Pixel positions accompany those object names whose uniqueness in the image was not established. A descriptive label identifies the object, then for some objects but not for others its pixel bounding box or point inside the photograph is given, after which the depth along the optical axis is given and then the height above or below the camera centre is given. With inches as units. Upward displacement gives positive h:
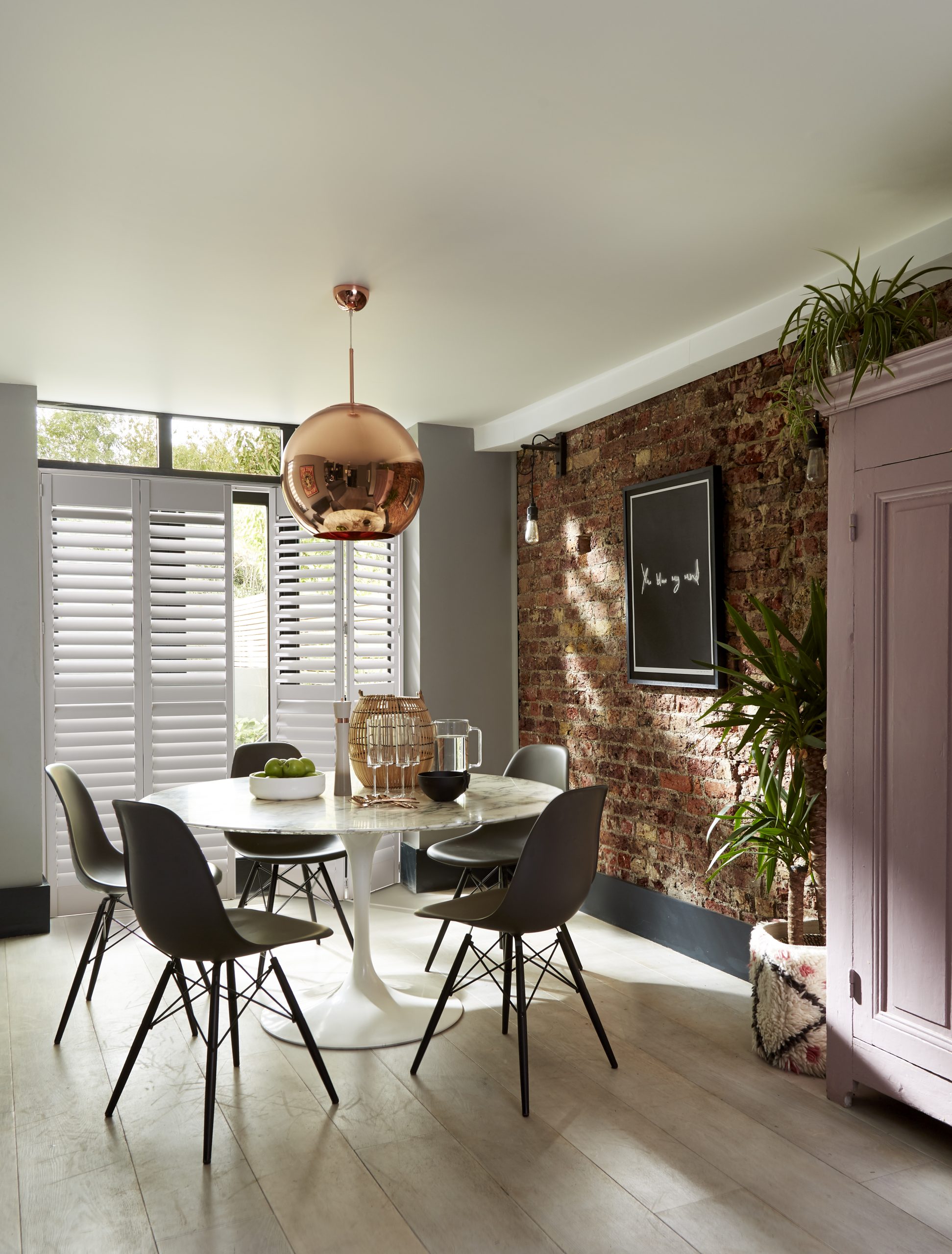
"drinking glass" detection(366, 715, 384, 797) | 124.4 -14.0
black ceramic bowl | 117.1 -18.4
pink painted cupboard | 91.4 -10.1
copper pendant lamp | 105.6 +18.3
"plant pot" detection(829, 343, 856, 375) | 100.0 +29.4
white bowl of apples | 120.8 -18.6
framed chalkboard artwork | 145.9 +9.2
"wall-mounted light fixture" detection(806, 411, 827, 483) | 111.7 +22.3
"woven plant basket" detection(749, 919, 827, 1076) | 108.9 -43.0
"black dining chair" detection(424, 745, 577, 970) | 137.6 -31.4
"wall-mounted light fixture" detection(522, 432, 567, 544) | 178.9 +35.8
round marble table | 104.1 -20.8
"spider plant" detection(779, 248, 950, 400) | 95.3 +31.7
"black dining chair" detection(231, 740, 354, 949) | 142.5 -32.3
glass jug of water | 124.5 -15.2
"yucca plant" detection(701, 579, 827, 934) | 115.0 -8.0
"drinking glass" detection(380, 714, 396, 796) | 126.3 -14.4
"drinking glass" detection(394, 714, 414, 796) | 127.4 -14.4
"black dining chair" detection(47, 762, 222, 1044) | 122.4 -29.4
